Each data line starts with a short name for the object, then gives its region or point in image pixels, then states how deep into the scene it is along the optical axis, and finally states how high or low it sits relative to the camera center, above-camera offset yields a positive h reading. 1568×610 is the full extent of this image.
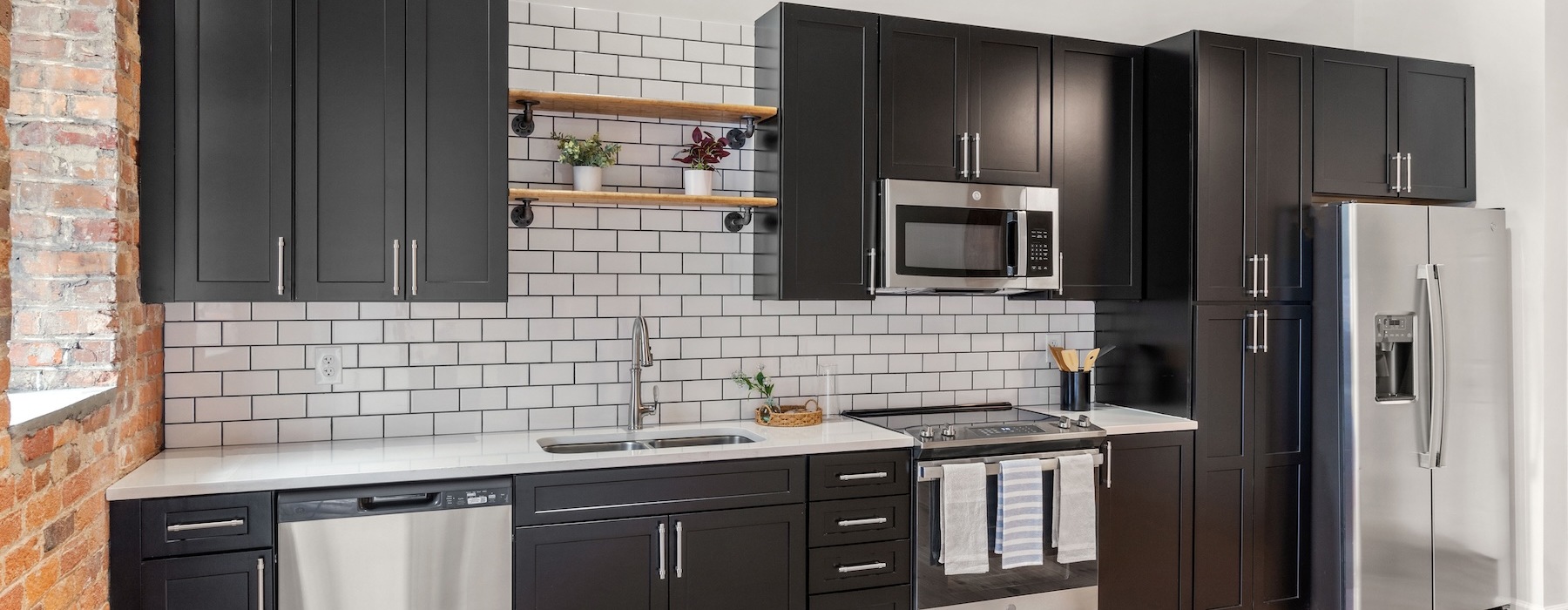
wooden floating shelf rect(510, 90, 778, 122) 3.05 +0.66
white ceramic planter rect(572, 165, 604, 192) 3.15 +0.42
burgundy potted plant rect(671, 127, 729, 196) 3.29 +0.50
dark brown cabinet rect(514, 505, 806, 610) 2.77 -0.78
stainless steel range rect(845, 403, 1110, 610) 3.21 -0.65
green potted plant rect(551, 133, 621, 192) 3.15 +0.48
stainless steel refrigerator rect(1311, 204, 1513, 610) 3.55 -0.40
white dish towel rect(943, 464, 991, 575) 3.20 -0.73
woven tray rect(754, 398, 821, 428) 3.44 -0.41
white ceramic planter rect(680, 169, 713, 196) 3.28 +0.42
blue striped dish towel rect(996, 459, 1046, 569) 3.27 -0.72
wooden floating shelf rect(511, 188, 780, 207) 2.98 +0.34
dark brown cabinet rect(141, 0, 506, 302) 2.65 +0.44
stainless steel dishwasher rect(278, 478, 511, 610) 2.55 -0.67
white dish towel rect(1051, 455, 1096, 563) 3.35 -0.73
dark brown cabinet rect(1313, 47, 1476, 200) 3.78 +0.71
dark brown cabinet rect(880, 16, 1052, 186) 3.43 +0.74
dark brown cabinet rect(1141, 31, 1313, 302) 3.59 +0.52
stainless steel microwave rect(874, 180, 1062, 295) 3.39 +0.23
